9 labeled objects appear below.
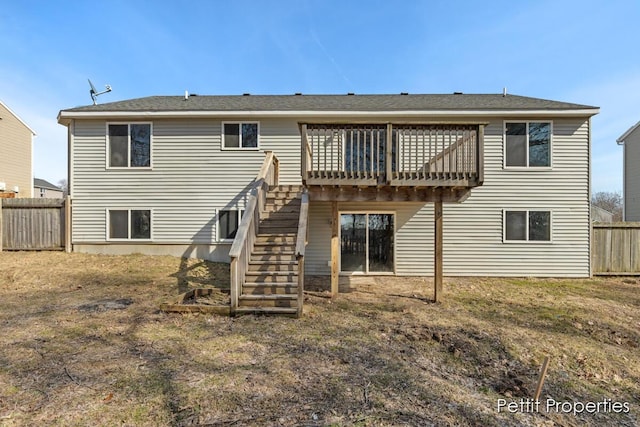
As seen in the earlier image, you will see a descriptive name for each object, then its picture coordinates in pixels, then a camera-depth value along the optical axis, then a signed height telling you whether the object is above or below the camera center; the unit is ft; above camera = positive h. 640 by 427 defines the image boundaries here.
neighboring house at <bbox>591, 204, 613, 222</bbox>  91.30 -1.07
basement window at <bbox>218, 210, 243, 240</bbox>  31.78 -1.32
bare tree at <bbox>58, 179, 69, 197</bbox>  211.90 +18.56
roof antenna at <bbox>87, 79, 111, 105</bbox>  37.24 +14.13
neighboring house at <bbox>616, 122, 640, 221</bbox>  47.66 +6.34
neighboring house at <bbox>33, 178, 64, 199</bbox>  92.13 +5.98
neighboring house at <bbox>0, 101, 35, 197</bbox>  56.18 +10.32
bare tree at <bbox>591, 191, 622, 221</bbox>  136.56 +5.48
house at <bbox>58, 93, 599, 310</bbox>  30.32 +2.41
